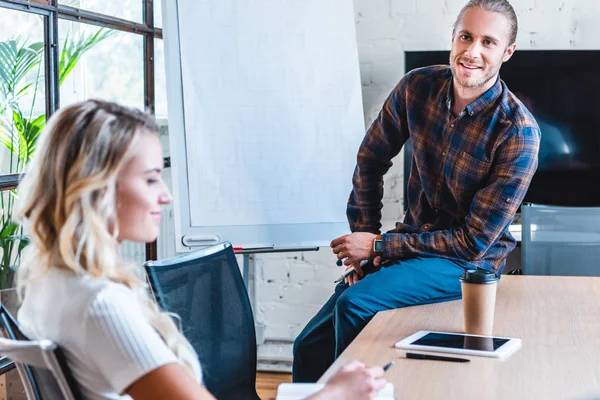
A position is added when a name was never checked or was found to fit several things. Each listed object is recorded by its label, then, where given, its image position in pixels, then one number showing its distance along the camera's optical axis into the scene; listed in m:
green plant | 2.33
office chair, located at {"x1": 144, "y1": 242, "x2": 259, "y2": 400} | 1.64
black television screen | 3.21
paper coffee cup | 1.55
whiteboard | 2.85
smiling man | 2.12
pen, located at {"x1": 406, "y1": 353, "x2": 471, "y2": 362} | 1.41
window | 2.34
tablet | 1.45
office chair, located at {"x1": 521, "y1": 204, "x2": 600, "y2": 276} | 2.52
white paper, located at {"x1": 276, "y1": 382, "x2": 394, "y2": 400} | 1.20
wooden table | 1.27
